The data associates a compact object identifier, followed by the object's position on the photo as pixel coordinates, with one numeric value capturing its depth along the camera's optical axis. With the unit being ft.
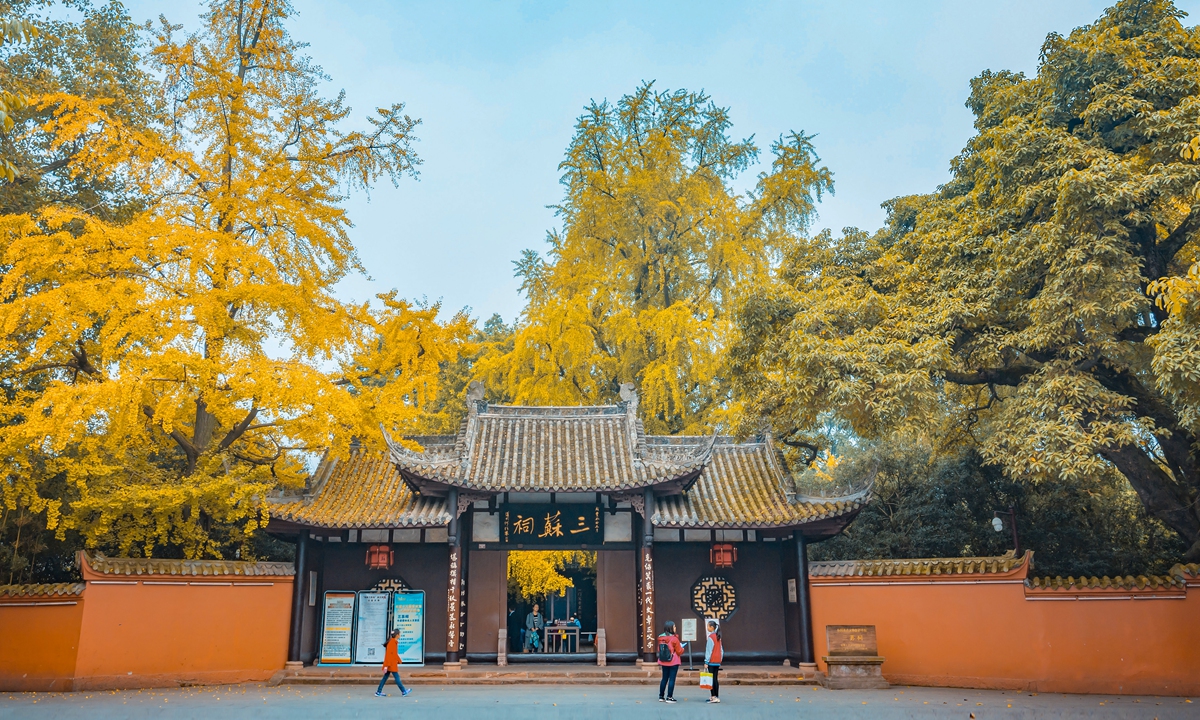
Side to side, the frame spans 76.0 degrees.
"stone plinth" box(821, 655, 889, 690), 35.83
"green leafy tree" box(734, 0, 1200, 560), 33.06
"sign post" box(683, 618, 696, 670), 40.09
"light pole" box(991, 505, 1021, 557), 43.32
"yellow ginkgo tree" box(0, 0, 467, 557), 34.32
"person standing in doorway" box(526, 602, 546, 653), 49.80
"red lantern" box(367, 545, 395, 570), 41.11
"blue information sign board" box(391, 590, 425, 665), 40.65
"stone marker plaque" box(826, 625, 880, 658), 36.19
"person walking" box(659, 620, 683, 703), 31.86
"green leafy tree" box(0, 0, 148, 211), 43.42
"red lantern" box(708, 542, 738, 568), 41.52
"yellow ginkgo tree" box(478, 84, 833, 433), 56.80
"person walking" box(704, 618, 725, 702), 31.89
